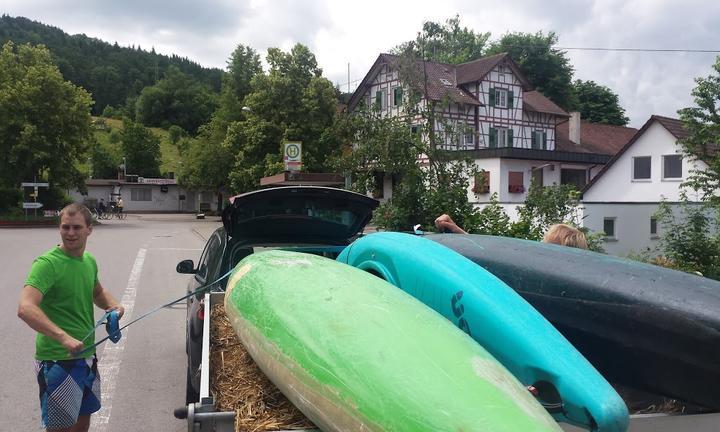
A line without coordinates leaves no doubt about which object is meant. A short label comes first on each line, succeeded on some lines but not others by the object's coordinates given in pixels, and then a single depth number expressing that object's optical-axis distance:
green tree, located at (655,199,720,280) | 10.05
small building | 63.26
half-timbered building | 37.09
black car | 5.10
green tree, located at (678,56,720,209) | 16.42
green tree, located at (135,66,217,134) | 115.56
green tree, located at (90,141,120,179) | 72.38
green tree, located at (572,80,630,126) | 73.81
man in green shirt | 3.25
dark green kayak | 2.71
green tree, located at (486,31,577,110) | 67.94
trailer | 2.28
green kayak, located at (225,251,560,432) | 1.97
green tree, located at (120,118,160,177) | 74.69
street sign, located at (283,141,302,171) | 22.25
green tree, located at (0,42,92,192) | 35.94
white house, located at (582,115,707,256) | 27.02
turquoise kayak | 2.28
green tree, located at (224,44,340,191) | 36.75
